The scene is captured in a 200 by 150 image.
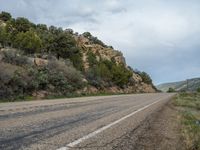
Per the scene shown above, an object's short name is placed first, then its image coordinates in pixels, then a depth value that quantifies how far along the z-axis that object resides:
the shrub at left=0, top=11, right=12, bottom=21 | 42.55
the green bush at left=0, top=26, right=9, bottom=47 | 27.83
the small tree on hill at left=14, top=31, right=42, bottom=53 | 26.98
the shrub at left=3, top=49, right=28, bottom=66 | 19.19
